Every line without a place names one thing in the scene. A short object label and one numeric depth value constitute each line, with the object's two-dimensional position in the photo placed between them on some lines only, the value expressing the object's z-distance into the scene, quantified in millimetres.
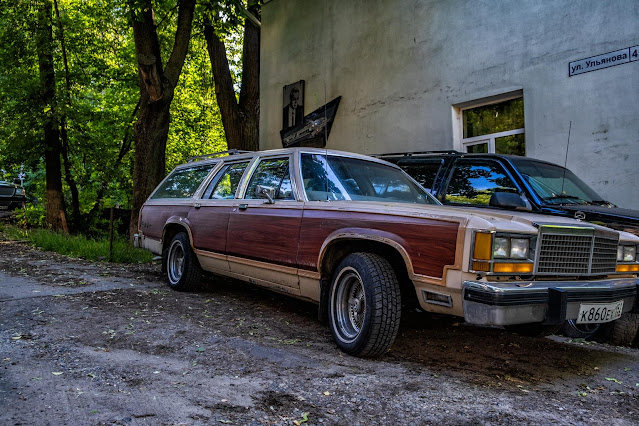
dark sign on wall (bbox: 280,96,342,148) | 11086
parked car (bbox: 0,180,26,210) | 18656
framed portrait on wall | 12008
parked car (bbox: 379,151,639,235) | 4855
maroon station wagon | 3035
